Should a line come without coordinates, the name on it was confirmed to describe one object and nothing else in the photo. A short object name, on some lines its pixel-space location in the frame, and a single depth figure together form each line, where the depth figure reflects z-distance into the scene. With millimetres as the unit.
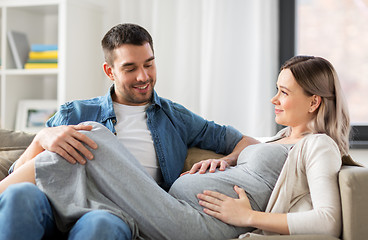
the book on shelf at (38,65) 3037
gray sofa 1379
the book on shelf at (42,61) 3046
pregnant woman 1447
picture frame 3172
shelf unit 2932
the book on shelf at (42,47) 3066
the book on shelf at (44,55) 3047
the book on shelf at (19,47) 3109
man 1918
